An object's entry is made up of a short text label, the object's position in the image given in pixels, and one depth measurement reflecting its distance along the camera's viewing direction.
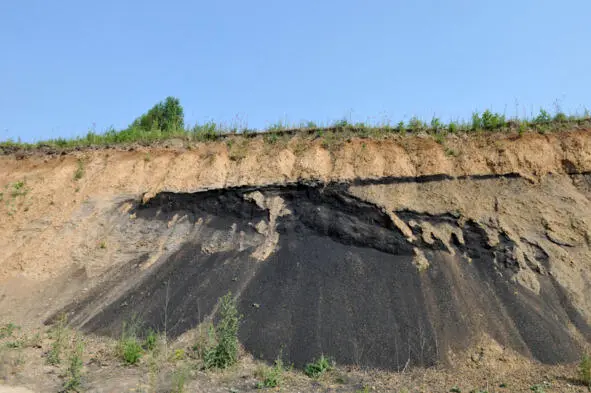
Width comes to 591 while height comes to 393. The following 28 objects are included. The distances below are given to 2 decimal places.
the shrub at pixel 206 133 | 14.69
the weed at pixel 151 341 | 8.75
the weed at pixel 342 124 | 13.92
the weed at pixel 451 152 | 12.48
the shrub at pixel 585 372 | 7.23
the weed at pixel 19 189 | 14.23
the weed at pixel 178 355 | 8.37
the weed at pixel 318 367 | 7.86
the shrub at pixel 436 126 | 13.35
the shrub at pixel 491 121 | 13.06
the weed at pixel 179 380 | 6.94
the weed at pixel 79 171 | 14.32
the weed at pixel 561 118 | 12.95
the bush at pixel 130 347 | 8.24
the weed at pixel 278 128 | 14.26
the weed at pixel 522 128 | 12.68
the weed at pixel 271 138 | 14.00
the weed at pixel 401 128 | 13.46
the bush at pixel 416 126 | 13.44
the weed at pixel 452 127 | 13.22
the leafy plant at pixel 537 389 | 6.98
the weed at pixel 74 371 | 7.28
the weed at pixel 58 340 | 8.42
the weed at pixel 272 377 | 7.36
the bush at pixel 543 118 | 12.98
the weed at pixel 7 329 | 9.59
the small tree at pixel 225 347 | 8.07
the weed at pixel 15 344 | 8.97
